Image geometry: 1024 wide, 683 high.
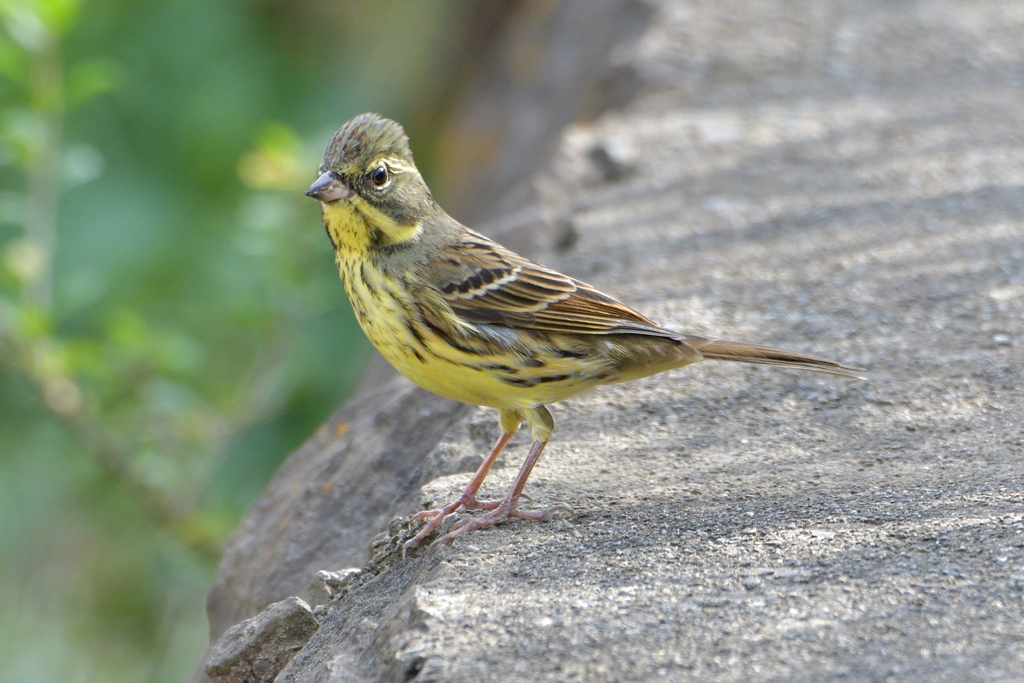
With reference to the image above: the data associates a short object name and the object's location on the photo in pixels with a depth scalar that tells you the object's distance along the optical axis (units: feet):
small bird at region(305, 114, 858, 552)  24.25
